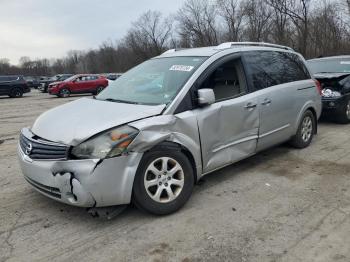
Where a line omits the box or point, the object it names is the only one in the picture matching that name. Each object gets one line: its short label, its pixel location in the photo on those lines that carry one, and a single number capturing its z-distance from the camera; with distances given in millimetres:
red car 24392
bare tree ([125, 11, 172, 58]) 75188
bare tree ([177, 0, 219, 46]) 58062
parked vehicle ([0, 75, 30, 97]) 26703
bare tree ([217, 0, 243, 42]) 52000
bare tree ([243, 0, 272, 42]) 43562
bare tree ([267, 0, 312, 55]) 35938
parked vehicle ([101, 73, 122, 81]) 33519
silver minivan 3303
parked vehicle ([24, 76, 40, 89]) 44375
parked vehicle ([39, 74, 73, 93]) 31794
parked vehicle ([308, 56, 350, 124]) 7867
